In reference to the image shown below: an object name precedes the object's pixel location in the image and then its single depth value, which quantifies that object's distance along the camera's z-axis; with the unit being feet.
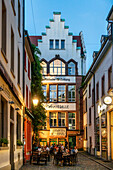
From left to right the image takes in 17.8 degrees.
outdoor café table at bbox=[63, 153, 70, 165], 80.24
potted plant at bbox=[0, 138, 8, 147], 40.52
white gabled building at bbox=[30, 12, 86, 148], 176.04
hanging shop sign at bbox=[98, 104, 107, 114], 91.86
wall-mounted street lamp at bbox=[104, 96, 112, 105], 78.14
